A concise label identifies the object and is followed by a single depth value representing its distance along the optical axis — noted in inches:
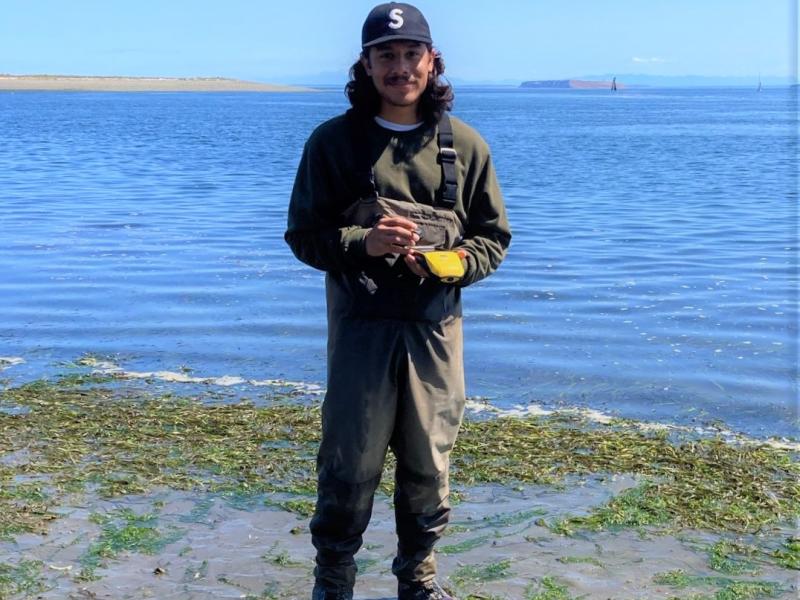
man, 164.6
